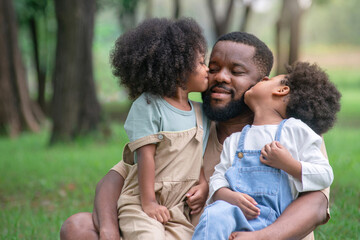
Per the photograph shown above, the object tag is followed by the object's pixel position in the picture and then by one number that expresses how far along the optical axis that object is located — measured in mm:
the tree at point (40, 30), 17906
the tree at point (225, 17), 16828
